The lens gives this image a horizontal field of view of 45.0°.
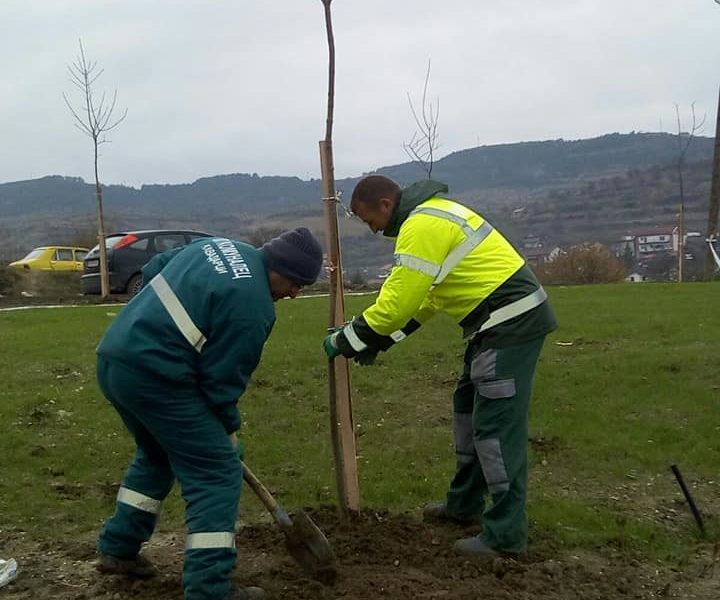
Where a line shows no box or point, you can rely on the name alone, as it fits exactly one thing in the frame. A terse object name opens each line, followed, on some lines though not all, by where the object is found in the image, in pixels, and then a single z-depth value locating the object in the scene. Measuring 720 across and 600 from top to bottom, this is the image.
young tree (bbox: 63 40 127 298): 17.65
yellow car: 25.35
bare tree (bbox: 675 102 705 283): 21.79
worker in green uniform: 3.70
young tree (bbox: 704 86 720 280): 22.19
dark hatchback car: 18.34
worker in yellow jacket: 4.32
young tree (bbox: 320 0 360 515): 4.89
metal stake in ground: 5.11
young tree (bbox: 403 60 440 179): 13.93
